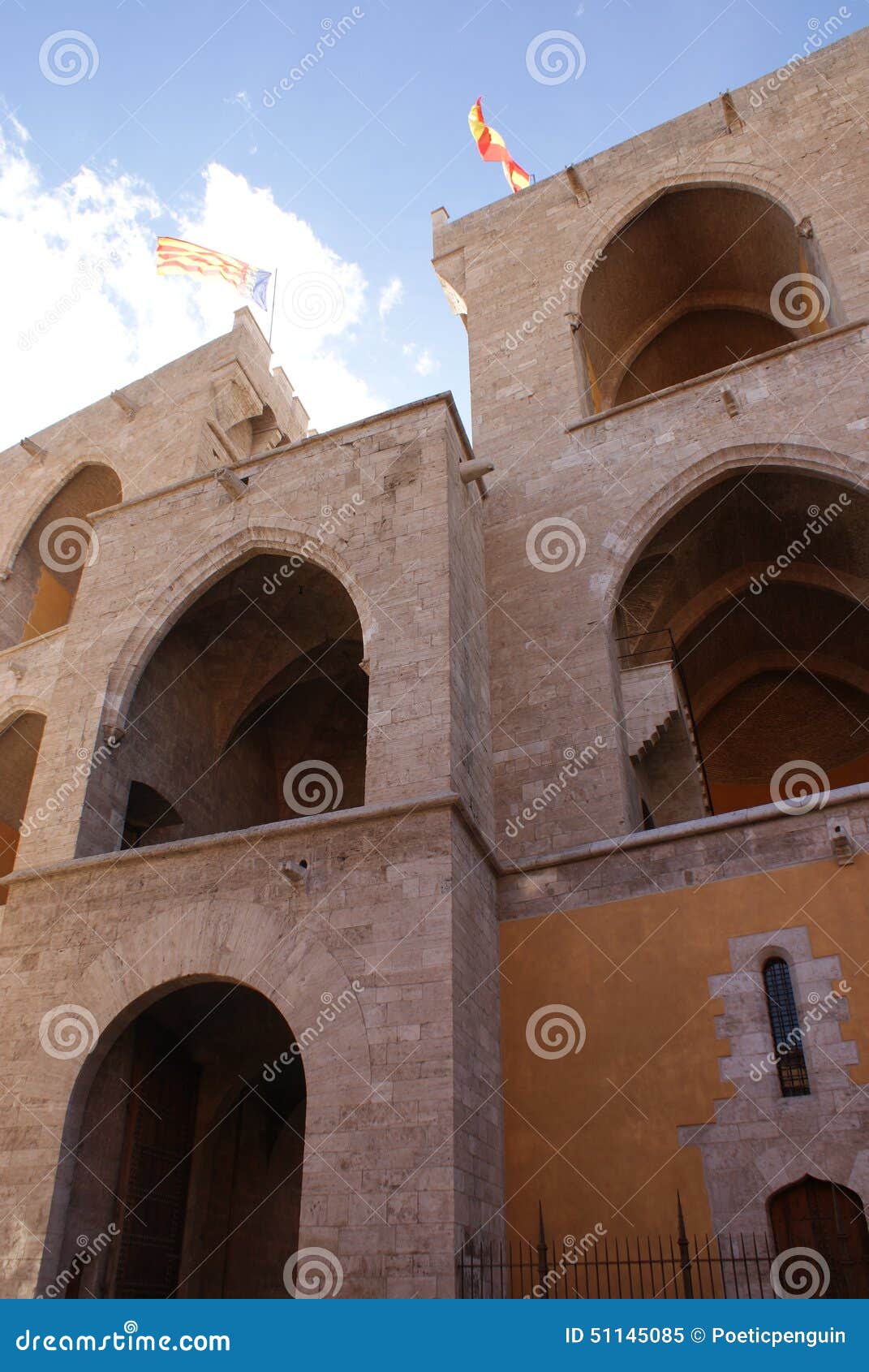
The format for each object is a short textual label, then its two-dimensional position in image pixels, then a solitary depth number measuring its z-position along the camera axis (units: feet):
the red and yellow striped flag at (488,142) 53.42
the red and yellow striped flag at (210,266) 49.60
